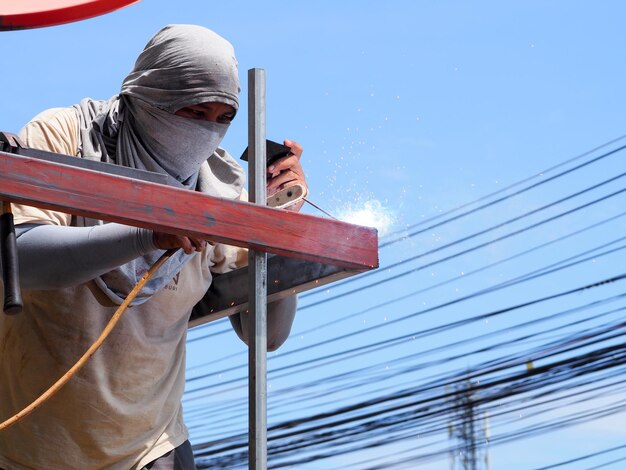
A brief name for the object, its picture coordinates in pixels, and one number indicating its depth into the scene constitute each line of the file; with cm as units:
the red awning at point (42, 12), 662
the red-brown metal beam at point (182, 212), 515
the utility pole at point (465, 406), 1761
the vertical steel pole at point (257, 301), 528
